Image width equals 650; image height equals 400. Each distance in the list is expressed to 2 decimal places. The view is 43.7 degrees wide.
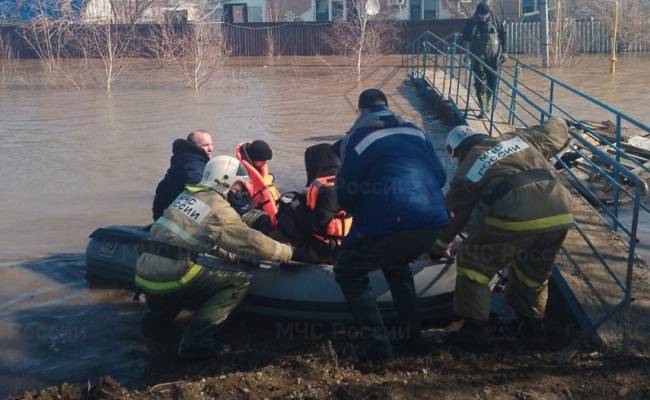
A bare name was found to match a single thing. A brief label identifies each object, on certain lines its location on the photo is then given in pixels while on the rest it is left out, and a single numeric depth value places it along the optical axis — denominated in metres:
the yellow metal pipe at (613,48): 23.91
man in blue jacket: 4.90
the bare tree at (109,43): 23.77
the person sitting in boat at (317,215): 6.21
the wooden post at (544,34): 25.59
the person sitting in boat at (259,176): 6.93
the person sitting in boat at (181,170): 7.18
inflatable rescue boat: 6.03
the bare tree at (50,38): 25.41
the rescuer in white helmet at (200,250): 5.49
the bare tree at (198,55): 22.67
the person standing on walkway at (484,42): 12.38
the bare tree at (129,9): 33.62
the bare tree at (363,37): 26.87
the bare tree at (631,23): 31.73
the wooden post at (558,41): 27.17
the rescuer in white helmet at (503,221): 5.20
